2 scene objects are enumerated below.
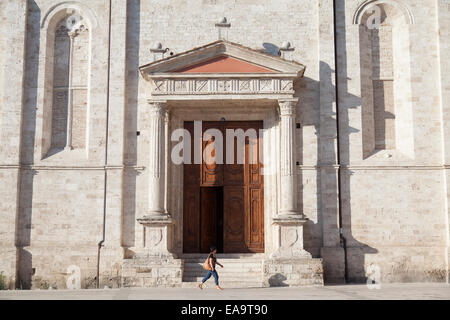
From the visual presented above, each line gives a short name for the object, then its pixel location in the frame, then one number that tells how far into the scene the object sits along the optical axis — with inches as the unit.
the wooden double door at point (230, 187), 733.9
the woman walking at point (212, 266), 593.3
